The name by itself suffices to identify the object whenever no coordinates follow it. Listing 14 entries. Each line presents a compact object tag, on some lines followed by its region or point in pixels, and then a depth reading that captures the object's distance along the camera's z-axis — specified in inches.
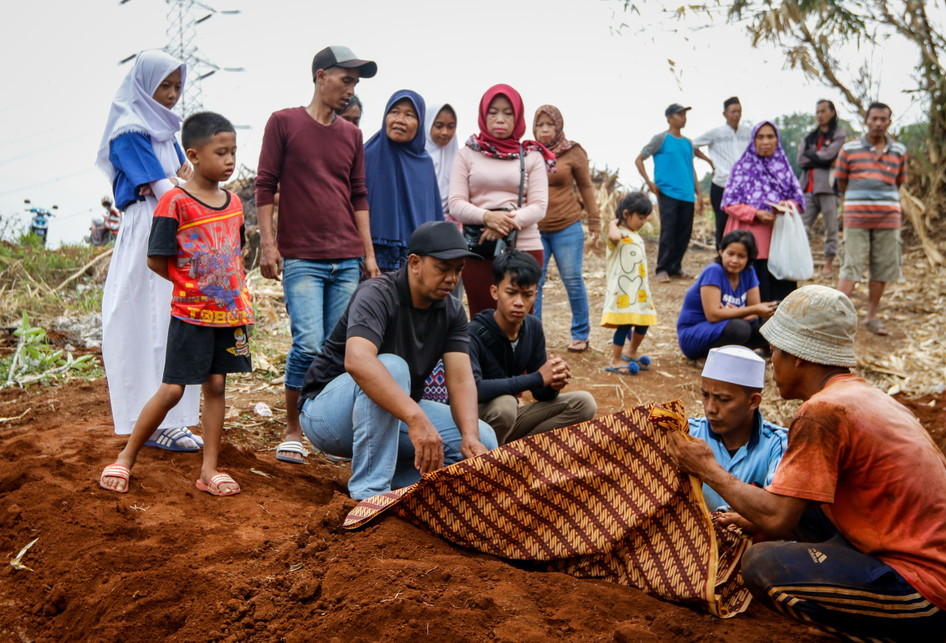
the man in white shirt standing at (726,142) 362.9
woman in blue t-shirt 228.8
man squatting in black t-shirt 123.8
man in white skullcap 130.2
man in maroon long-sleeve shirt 170.1
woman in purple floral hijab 271.7
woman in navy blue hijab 192.9
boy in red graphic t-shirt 133.3
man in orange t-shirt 90.0
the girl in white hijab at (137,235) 149.4
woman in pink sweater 210.1
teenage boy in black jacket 155.6
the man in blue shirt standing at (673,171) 355.9
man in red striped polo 300.7
